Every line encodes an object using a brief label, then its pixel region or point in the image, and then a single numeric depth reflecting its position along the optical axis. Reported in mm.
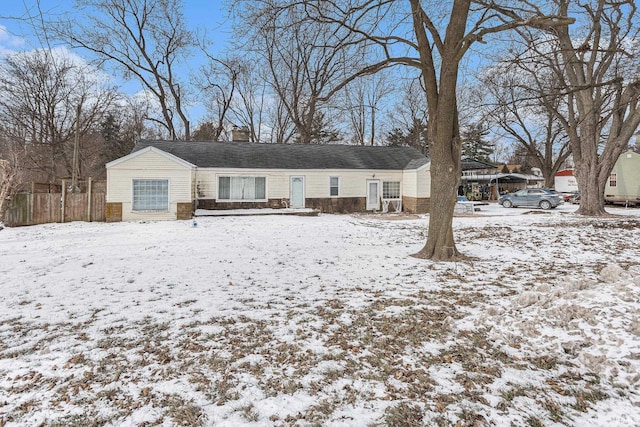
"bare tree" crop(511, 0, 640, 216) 14279
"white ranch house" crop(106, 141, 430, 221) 14891
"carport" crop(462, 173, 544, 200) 31516
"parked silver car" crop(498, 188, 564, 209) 22562
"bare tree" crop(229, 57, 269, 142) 29189
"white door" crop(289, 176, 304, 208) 18641
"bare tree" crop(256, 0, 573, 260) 6973
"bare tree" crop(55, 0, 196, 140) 22812
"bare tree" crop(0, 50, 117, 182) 20422
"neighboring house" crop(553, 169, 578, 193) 44344
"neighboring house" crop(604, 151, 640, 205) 24922
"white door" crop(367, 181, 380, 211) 19766
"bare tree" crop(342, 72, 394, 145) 34062
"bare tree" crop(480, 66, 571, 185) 29517
